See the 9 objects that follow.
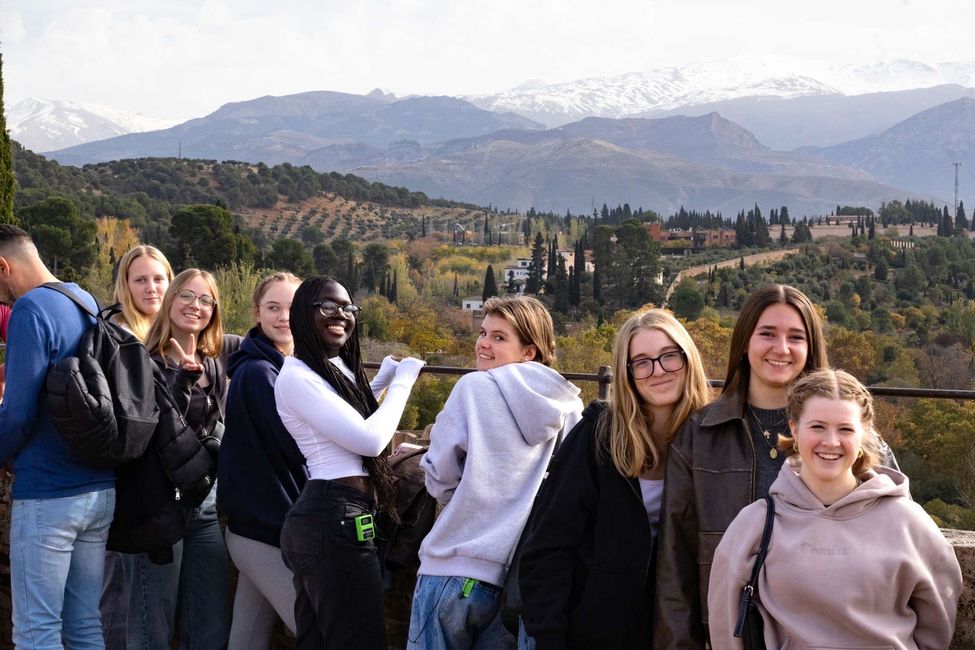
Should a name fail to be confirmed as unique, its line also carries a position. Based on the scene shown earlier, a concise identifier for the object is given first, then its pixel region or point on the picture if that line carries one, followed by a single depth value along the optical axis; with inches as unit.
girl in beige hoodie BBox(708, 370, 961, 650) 86.8
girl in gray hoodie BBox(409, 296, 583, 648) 107.2
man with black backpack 117.6
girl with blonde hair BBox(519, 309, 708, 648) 99.8
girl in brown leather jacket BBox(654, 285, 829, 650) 99.0
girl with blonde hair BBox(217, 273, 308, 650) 120.7
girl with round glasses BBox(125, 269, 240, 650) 135.6
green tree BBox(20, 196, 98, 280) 2340.1
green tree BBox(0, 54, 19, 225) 783.7
